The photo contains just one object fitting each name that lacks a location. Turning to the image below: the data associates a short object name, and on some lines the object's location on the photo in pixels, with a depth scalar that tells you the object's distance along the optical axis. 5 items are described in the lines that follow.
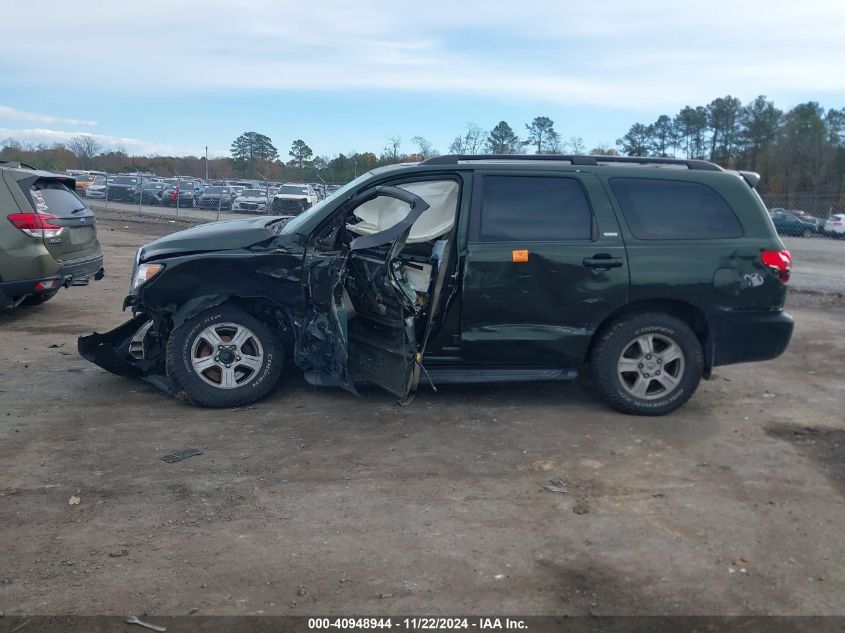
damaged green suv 5.88
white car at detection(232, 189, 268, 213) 30.77
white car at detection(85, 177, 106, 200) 39.53
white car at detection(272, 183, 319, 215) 26.06
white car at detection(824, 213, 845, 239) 34.44
